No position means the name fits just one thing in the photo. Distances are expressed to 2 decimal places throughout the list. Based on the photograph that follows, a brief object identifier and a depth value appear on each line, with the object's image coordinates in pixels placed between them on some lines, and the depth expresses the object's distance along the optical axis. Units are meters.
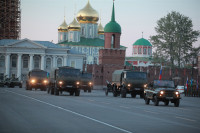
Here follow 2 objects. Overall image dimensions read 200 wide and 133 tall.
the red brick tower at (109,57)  100.00
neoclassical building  112.12
